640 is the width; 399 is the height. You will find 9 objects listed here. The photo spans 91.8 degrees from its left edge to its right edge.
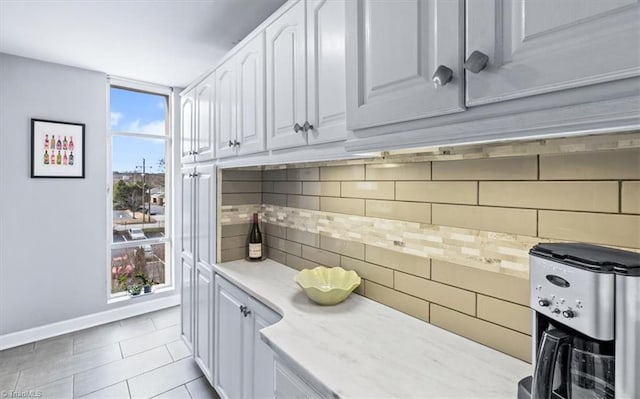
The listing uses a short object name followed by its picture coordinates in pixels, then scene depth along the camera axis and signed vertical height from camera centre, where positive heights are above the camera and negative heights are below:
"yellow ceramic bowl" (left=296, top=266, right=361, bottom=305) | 1.34 -0.41
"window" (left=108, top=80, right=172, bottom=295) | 3.48 +0.14
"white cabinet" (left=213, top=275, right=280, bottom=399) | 1.50 -0.81
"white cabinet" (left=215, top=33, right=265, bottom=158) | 1.61 +0.55
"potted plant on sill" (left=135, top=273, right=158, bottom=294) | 3.60 -1.00
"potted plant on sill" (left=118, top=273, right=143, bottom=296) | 3.51 -1.01
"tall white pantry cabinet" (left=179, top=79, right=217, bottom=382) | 2.12 -0.19
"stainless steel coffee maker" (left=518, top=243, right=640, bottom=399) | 0.47 -0.20
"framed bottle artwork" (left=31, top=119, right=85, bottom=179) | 2.91 +0.46
